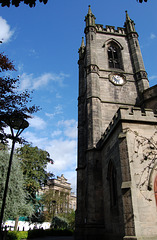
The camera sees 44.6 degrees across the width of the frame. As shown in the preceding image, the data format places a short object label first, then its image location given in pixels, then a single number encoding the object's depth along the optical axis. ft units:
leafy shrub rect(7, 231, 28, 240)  56.90
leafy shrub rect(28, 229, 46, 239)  75.69
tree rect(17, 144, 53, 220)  78.84
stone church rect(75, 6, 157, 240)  32.37
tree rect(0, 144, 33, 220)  40.68
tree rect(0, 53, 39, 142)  33.12
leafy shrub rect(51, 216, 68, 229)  119.24
